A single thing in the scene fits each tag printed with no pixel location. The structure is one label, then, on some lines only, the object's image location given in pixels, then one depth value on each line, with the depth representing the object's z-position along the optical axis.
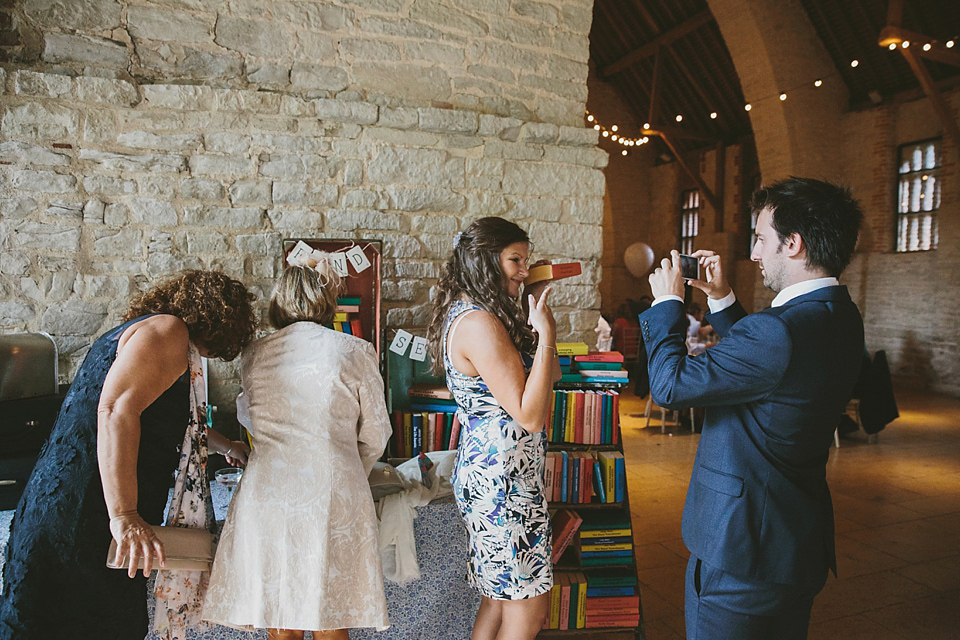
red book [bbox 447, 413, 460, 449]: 2.87
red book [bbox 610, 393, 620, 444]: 2.88
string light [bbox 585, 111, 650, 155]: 11.32
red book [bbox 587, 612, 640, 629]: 2.74
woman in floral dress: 1.90
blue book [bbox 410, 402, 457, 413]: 2.88
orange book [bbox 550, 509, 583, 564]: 2.63
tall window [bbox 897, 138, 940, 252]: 10.02
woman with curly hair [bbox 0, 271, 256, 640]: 1.58
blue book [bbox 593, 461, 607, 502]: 2.77
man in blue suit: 1.53
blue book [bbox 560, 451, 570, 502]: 2.75
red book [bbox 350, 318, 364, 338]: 3.17
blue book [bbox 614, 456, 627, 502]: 2.76
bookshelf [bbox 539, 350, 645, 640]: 2.73
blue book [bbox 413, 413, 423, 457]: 2.86
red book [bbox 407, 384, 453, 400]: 2.85
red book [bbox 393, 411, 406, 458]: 2.87
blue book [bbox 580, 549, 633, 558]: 2.76
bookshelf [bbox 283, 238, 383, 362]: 3.21
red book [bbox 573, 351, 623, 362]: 2.90
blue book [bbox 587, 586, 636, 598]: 2.74
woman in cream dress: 1.82
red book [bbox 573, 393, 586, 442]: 2.84
